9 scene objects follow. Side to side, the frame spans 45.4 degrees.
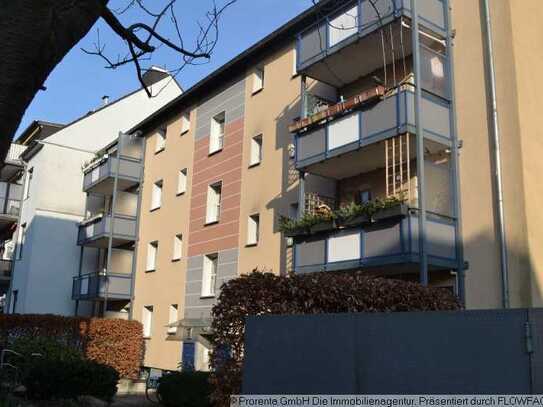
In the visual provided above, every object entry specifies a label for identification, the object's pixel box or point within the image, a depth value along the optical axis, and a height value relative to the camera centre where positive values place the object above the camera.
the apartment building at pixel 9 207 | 34.84 +8.12
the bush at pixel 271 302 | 8.69 +0.95
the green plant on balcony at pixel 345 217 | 13.35 +3.31
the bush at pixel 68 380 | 12.61 -0.35
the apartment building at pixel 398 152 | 12.98 +4.96
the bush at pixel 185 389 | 12.20 -0.45
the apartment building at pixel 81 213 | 27.61 +6.91
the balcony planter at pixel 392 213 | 13.09 +3.14
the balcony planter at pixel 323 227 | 14.90 +3.21
